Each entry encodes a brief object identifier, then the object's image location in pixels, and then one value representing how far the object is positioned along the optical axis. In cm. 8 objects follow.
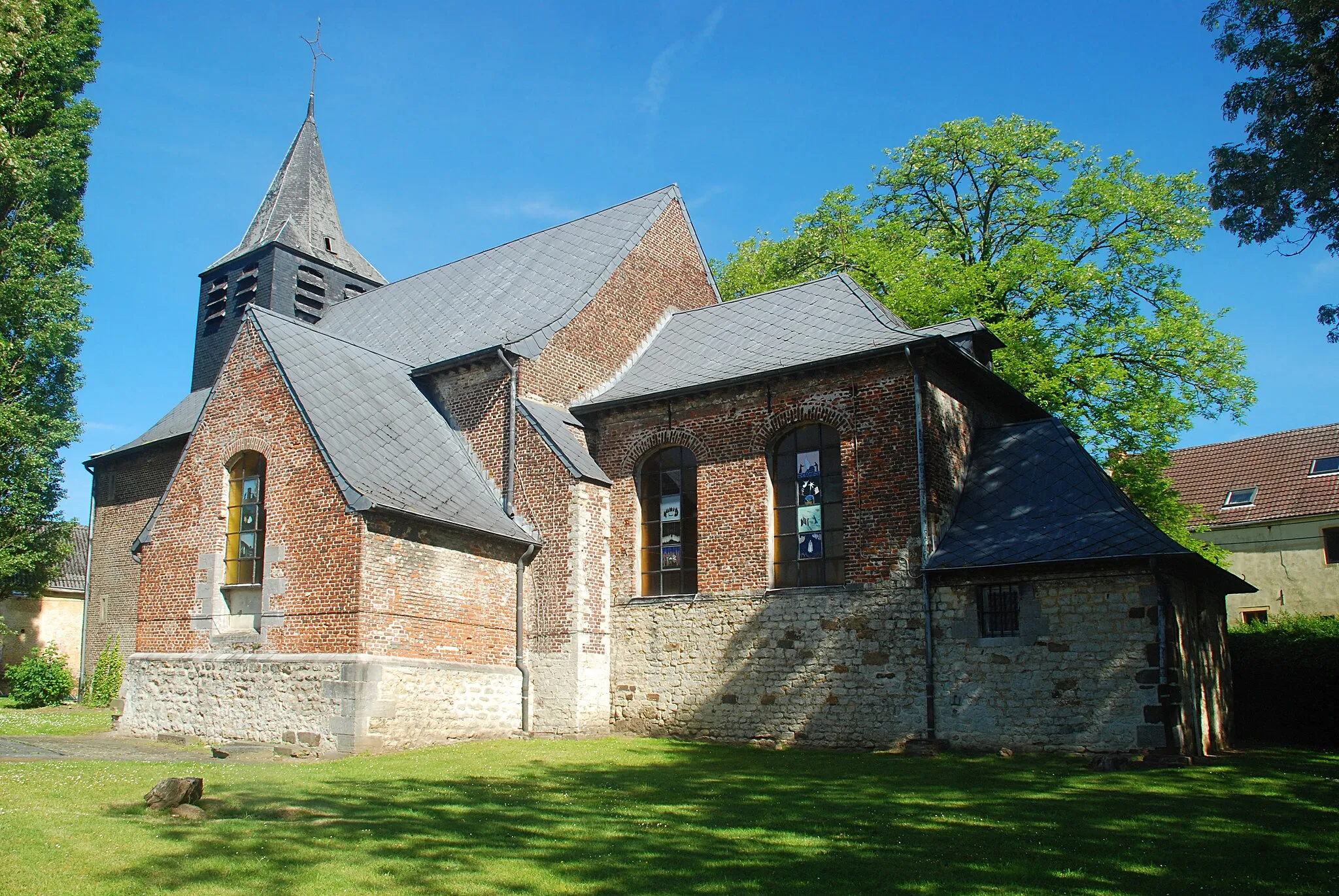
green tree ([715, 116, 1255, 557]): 2086
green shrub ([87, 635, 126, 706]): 2219
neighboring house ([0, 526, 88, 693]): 3192
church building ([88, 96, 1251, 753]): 1309
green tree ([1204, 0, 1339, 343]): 1054
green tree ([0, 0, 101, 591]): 1825
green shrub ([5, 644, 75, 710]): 2194
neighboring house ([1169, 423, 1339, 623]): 2798
